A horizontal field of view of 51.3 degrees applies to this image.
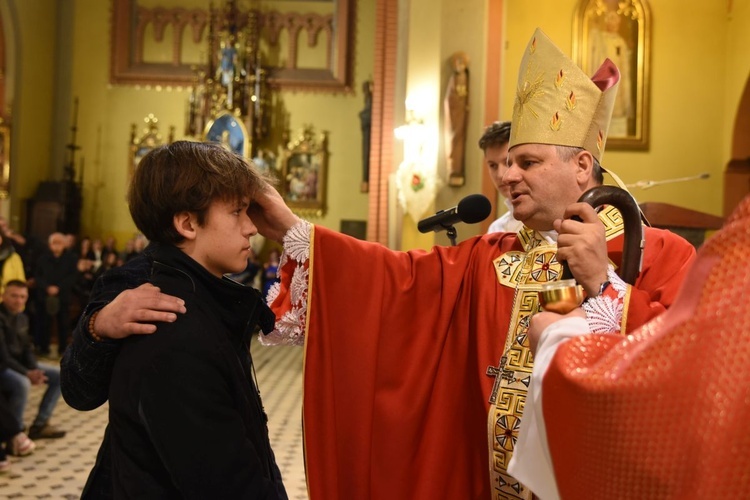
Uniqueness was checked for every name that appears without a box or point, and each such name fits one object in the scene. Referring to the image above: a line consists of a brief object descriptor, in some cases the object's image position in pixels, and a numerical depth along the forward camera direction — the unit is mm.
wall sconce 8891
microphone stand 2414
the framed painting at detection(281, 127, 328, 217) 15734
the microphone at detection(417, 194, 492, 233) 2299
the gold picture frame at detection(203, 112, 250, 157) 15070
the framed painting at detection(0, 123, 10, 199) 13781
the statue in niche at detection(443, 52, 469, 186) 8453
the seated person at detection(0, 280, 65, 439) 5277
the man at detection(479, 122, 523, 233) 3516
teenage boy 1443
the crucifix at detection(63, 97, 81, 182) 15492
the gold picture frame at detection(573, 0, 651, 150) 8992
